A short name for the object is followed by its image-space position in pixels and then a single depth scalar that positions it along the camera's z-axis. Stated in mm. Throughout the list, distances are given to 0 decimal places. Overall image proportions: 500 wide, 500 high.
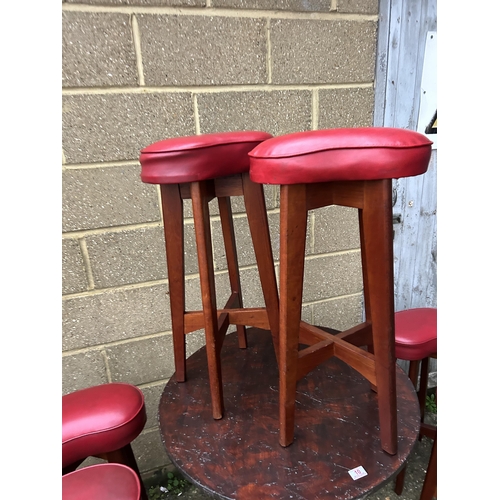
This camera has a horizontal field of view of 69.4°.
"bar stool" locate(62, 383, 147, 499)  955
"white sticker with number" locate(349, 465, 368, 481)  728
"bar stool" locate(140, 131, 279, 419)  784
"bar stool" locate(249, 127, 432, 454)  609
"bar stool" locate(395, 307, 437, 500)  1329
